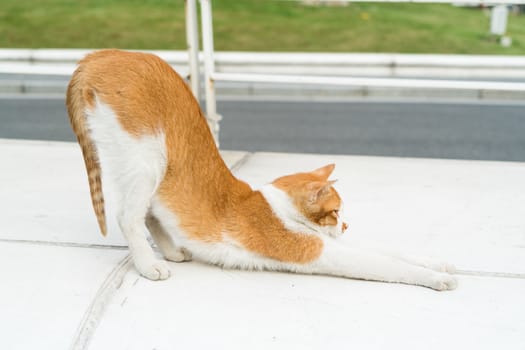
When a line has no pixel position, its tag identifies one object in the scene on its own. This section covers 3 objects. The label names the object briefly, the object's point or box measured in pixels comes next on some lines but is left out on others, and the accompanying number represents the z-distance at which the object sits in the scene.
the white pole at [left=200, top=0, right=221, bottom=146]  3.83
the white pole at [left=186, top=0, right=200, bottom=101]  3.81
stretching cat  2.20
